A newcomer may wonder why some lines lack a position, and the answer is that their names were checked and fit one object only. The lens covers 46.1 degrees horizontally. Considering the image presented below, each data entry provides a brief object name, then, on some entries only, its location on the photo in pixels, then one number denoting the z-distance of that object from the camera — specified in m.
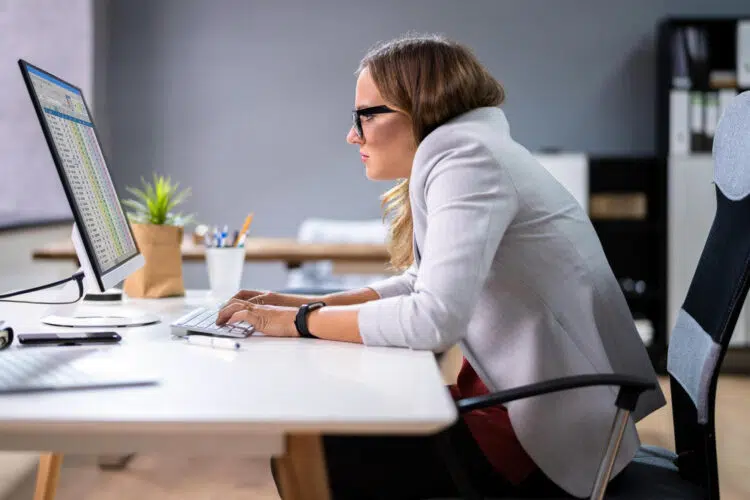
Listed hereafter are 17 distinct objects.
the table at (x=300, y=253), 3.23
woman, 1.26
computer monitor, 1.35
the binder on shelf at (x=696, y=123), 4.65
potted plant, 1.99
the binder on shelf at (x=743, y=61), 4.66
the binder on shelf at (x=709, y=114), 4.64
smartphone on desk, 1.37
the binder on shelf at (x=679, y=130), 4.68
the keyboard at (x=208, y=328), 1.39
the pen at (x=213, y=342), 1.32
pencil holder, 2.05
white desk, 0.90
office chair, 1.15
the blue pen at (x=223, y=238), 2.07
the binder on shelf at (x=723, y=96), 4.61
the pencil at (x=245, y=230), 2.08
